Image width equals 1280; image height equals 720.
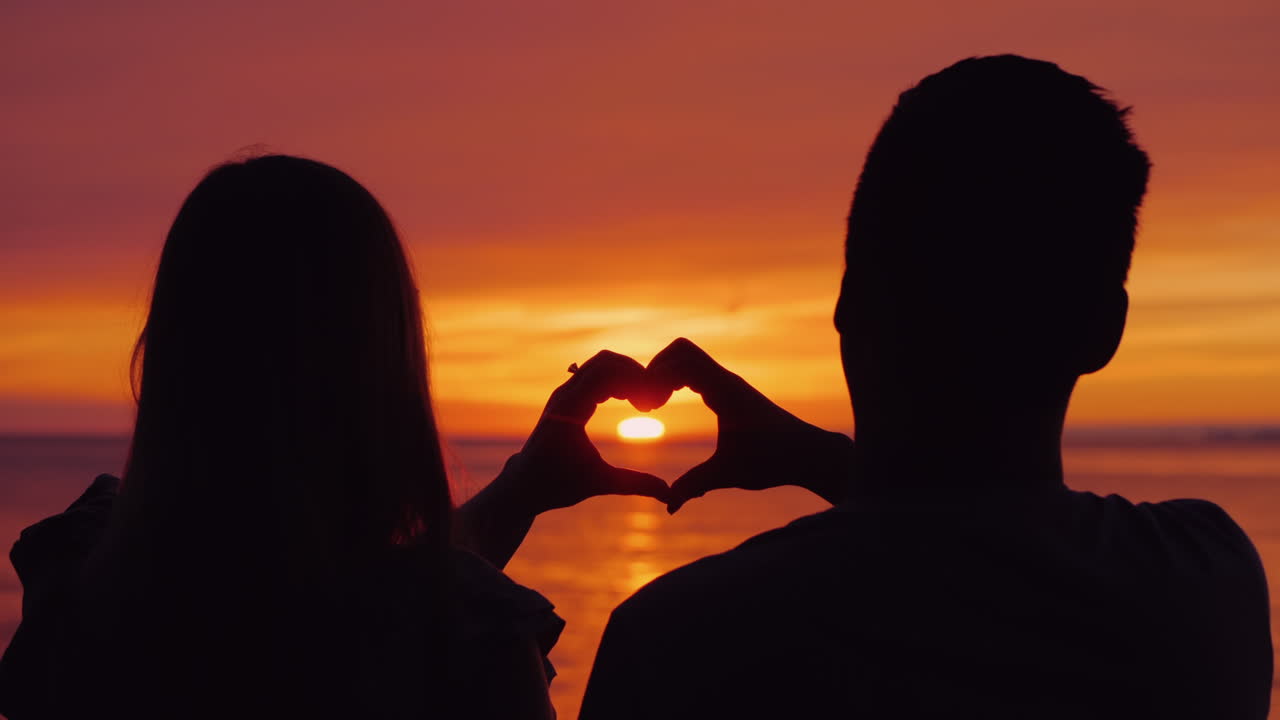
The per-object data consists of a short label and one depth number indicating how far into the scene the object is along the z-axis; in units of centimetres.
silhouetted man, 147
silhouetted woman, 215
